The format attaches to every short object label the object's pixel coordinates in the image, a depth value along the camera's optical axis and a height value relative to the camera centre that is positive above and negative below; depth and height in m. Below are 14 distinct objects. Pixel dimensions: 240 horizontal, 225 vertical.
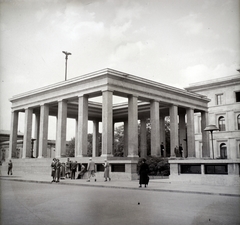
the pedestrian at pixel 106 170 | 23.90 -0.96
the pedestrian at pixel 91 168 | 24.45 -0.82
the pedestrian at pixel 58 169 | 23.06 -0.85
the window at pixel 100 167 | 27.55 -0.88
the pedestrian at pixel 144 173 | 17.97 -0.90
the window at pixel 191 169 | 20.00 -0.74
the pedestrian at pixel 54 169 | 22.97 -0.85
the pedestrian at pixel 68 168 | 27.59 -0.93
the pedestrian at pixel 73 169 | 26.78 -0.98
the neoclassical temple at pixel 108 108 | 33.34 +6.99
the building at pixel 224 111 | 51.34 +8.05
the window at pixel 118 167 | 25.42 -0.78
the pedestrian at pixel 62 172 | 26.54 -1.24
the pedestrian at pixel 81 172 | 27.26 -1.28
